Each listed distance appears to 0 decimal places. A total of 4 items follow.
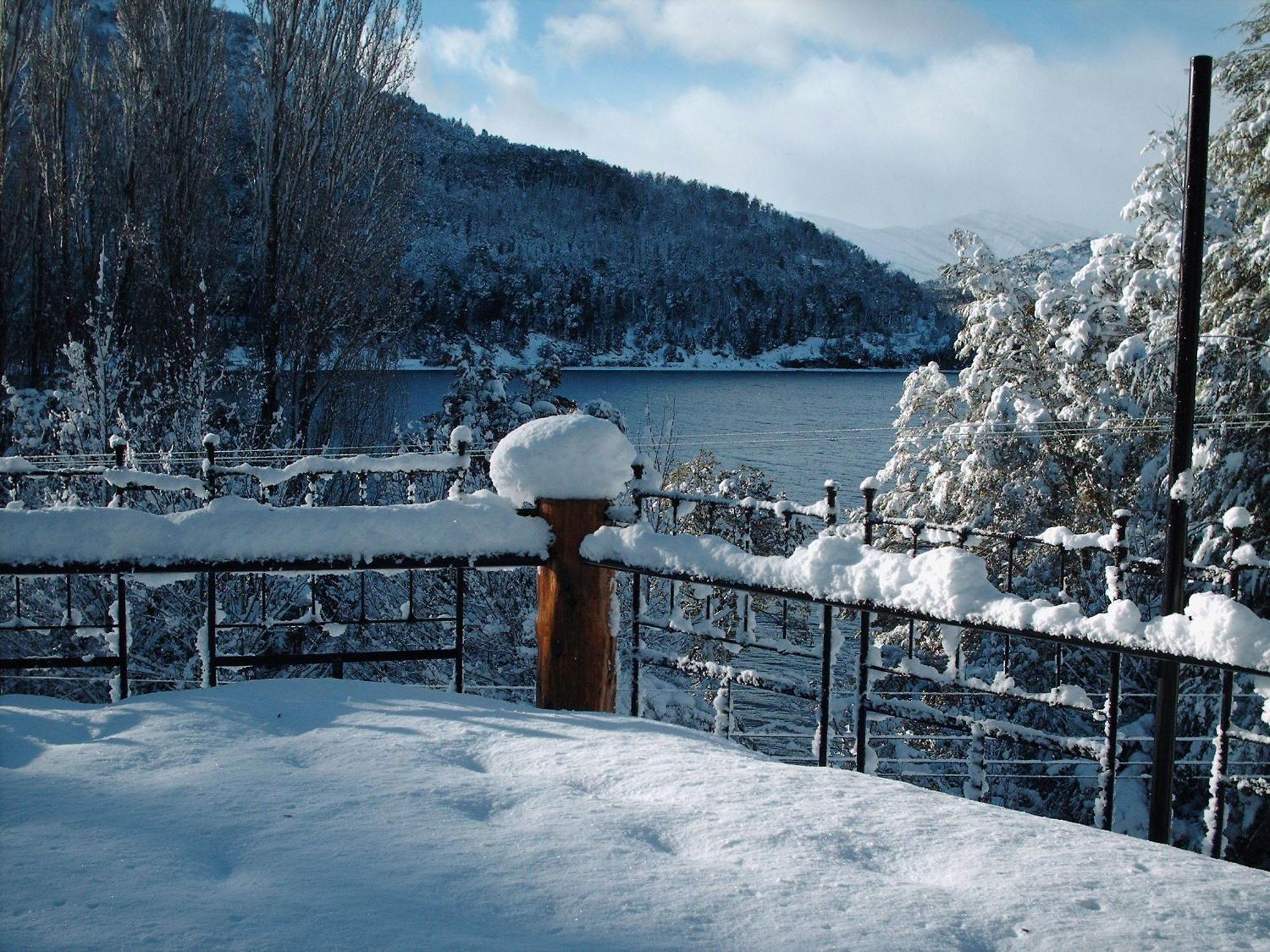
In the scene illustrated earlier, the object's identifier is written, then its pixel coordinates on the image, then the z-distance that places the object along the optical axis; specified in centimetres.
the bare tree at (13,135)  1485
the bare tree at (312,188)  1642
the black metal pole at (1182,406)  296
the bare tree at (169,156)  1630
